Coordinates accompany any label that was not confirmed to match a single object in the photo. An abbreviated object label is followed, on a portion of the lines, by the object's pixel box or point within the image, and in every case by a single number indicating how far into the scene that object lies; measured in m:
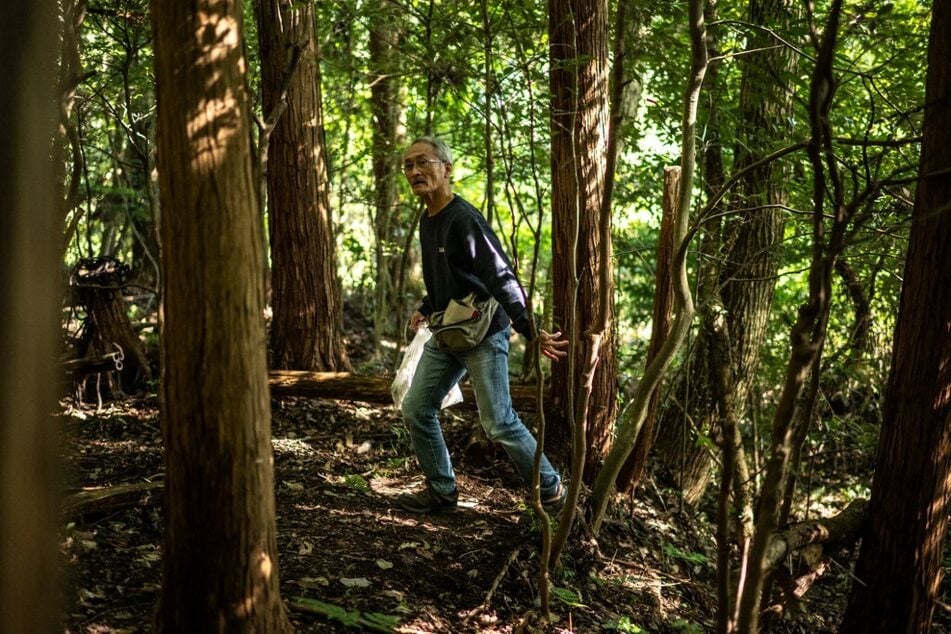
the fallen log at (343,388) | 6.89
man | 5.07
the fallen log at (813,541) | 4.80
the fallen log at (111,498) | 4.55
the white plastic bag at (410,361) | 5.72
